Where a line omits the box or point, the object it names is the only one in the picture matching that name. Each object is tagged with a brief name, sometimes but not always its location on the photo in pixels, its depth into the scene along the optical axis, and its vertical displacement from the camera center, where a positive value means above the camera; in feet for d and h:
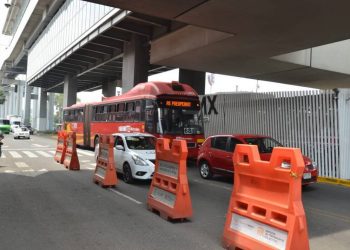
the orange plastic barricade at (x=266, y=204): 16.44 -3.01
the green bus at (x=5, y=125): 201.32 +1.50
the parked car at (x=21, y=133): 142.00 -1.42
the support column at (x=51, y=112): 291.38 +12.78
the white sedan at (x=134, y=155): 38.37 -2.30
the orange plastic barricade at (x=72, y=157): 49.85 -3.32
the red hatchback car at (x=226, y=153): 38.17 -2.00
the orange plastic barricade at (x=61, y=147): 55.75 -2.46
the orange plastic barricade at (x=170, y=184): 24.29 -3.23
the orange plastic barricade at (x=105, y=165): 36.27 -3.11
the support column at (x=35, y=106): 277.05 +17.35
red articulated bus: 57.57 +3.03
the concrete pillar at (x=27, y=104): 266.57 +16.47
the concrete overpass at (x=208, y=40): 42.93 +13.10
